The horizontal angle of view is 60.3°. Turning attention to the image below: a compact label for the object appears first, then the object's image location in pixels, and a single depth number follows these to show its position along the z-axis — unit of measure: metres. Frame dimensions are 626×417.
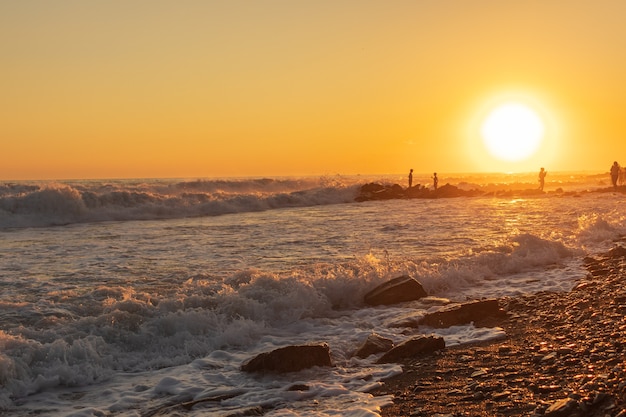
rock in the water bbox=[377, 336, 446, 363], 7.92
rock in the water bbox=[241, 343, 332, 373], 7.51
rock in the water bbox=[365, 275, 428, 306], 11.59
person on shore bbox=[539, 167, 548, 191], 52.02
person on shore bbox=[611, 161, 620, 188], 48.97
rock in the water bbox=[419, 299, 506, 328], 9.66
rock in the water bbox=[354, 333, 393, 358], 8.25
